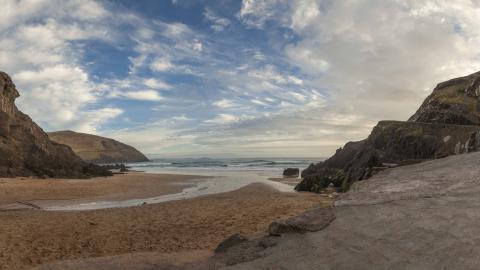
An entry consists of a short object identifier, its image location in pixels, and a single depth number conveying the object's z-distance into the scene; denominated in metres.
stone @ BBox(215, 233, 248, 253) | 7.49
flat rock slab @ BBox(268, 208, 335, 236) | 6.70
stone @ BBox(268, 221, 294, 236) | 6.97
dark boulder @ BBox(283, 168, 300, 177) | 49.03
